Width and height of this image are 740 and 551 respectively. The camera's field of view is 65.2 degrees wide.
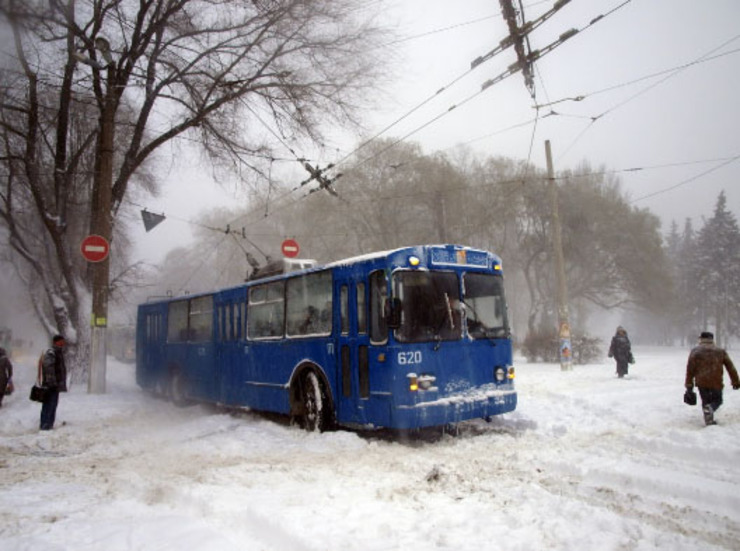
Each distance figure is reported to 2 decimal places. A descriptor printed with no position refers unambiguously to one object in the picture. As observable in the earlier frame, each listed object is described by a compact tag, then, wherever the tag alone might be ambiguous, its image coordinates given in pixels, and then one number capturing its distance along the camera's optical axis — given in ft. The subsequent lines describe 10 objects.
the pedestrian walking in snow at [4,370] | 39.45
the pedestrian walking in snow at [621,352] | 56.44
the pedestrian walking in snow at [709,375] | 28.09
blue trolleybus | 27.12
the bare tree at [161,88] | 47.44
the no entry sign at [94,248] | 44.09
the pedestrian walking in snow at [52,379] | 34.94
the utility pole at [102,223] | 46.37
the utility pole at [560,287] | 66.49
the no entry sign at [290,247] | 66.39
